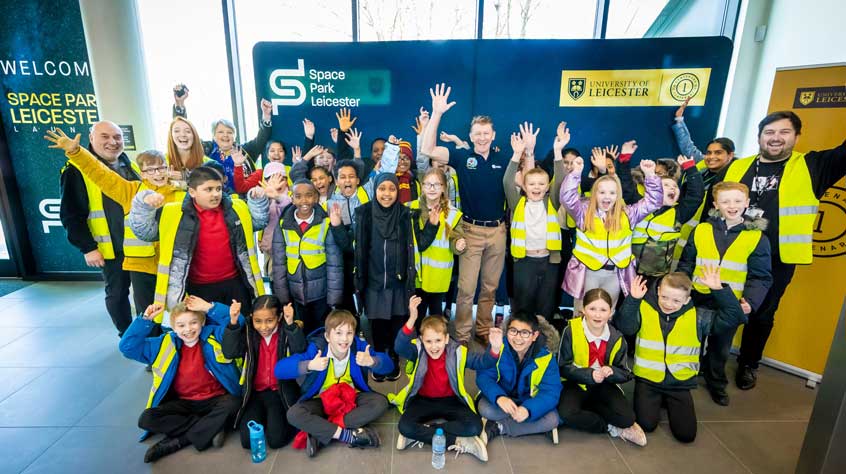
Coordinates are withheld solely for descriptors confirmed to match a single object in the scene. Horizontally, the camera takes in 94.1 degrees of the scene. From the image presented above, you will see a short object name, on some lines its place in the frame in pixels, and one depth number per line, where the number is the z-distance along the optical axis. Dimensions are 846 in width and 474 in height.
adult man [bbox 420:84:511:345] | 3.03
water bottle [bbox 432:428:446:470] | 2.06
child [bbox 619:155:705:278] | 2.81
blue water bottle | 2.07
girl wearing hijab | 2.64
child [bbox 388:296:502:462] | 2.18
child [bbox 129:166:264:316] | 2.32
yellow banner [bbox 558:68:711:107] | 3.54
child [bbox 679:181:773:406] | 2.49
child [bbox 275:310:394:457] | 2.16
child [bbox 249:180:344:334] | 2.61
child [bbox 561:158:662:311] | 2.68
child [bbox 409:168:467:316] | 2.68
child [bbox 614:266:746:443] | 2.31
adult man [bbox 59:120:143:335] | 2.81
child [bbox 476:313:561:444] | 2.25
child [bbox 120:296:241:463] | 2.16
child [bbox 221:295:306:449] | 2.21
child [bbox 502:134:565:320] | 2.91
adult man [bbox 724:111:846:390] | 2.52
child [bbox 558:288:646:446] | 2.26
